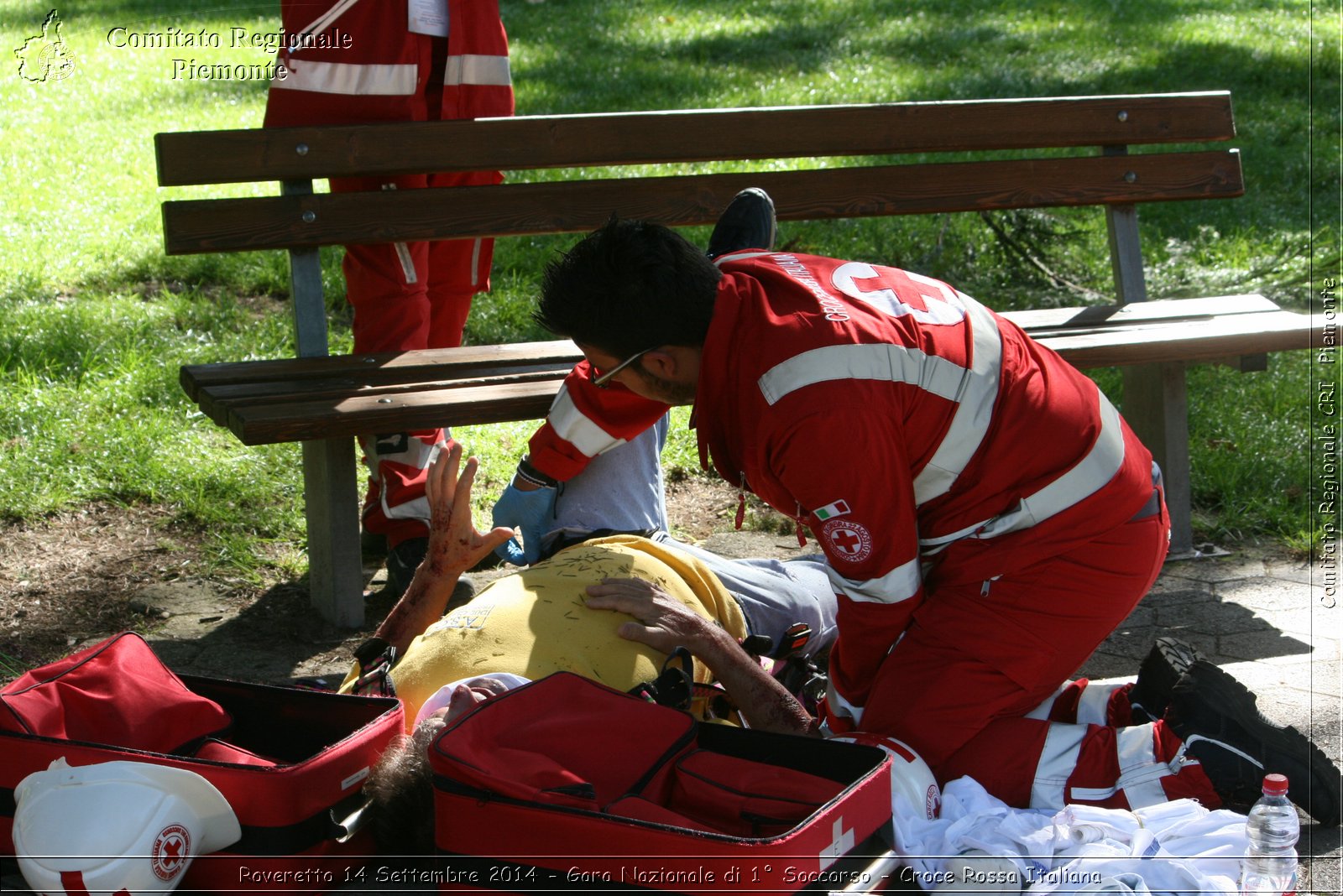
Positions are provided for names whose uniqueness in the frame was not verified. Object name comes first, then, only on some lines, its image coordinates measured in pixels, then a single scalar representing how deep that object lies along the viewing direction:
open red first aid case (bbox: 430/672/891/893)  4.28
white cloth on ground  4.58
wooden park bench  7.45
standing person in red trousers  7.98
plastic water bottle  4.65
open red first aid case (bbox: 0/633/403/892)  4.66
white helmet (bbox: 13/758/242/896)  4.21
